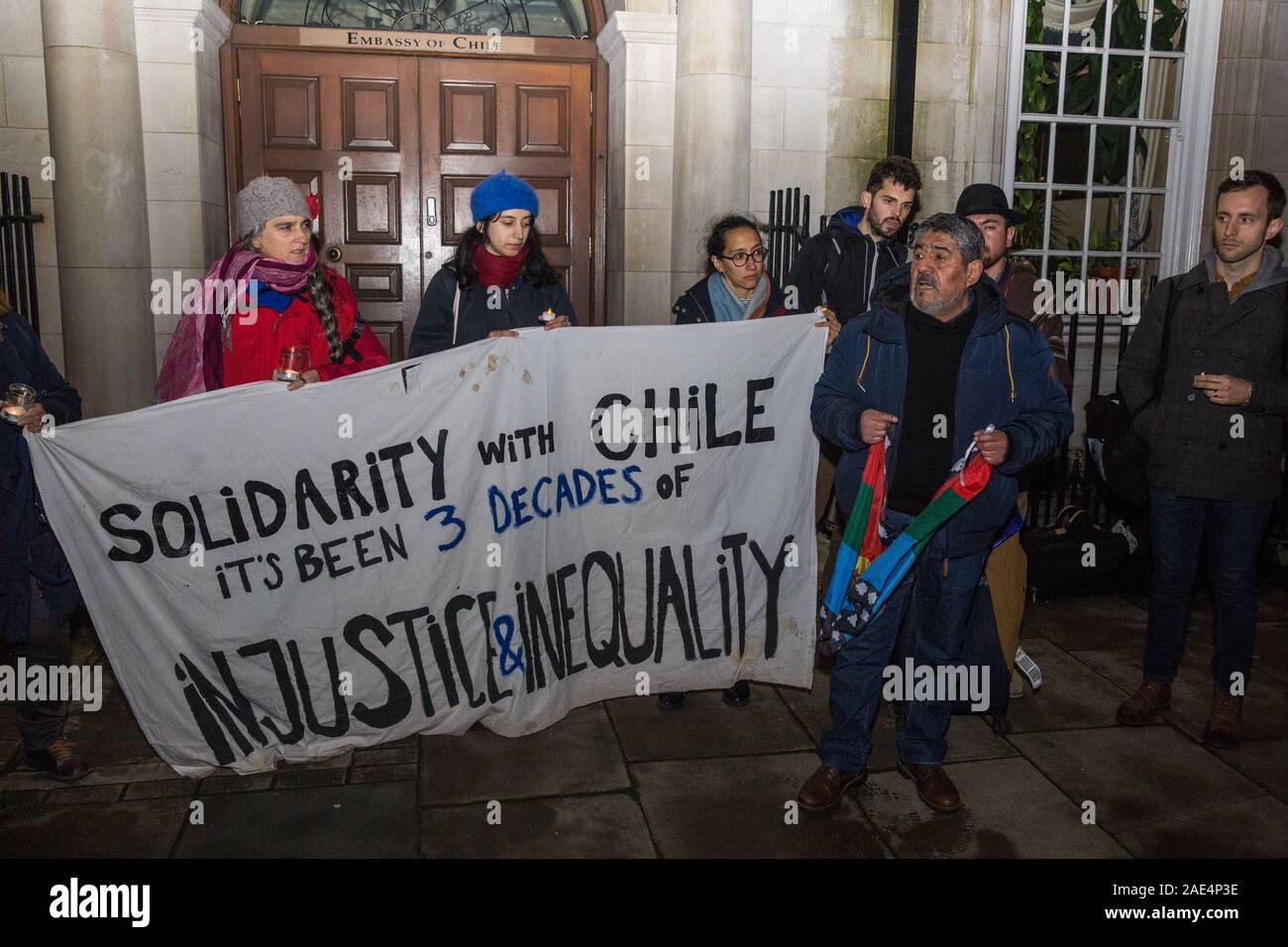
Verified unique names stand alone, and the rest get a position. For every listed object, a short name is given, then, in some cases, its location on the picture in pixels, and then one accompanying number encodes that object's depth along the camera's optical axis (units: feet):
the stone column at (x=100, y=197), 19.71
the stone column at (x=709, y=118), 22.56
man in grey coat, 13.21
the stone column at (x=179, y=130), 21.57
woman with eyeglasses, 14.44
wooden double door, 23.93
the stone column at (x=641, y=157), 23.65
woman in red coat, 12.47
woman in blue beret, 13.71
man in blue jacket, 11.29
